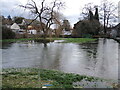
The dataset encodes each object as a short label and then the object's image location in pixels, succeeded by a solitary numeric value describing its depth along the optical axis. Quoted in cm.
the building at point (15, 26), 4042
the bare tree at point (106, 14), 3222
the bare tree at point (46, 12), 1873
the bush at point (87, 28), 2930
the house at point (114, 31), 3007
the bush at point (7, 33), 1962
